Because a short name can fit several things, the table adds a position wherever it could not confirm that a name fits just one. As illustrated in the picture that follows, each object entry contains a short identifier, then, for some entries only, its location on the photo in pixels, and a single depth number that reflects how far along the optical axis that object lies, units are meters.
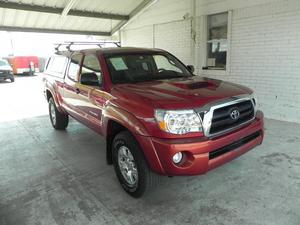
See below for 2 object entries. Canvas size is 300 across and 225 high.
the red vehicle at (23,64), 18.25
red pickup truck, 2.26
